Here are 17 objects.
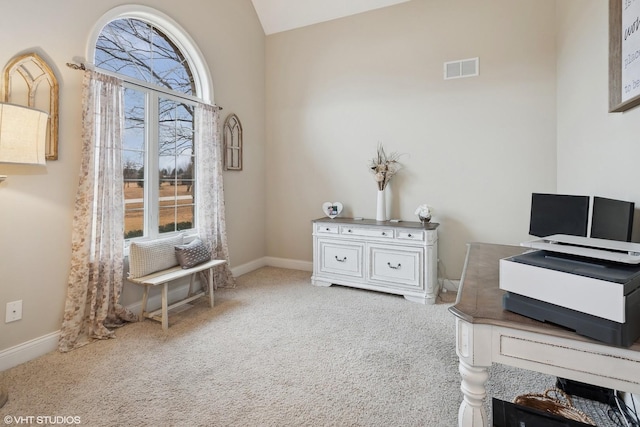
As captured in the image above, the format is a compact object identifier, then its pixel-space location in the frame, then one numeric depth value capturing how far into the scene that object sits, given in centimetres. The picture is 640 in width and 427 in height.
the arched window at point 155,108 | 287
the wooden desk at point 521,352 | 92
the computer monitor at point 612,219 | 145
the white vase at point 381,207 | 377
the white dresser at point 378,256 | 330
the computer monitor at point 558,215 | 202
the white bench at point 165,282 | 266
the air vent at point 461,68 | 347
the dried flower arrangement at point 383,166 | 373
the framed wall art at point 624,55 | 153
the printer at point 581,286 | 89
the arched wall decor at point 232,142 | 394
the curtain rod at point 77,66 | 238
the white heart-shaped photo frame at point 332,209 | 402
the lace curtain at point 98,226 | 243
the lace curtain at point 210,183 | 355
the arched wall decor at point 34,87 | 207
